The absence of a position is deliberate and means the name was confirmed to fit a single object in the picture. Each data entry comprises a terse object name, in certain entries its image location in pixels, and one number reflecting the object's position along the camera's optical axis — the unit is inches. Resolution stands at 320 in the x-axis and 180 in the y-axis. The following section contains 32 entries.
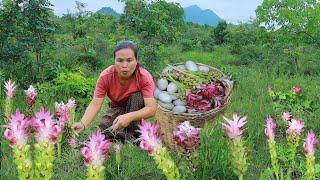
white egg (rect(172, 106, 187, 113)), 128.4
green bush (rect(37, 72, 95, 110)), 188.7
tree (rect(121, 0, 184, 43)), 259.2
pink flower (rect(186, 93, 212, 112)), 127.3
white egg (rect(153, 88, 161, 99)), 134.5
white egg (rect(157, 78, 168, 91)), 136.1
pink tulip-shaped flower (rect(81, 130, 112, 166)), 53.8
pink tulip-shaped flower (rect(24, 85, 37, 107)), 125.8
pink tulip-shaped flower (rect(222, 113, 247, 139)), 63.9
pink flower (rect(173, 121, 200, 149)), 77.1
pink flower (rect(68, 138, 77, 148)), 110.3
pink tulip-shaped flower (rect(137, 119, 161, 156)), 59.5
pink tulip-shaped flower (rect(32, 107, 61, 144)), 55.4
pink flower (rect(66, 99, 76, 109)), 119.1
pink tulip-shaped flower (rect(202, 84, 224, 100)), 128.1
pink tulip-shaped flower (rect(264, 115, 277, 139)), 69.9
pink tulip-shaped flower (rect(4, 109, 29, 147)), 55.1
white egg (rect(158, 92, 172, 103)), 131.1
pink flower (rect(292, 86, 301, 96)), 153.4
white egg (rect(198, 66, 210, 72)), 145.2
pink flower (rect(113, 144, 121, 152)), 106.7
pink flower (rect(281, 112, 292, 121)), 96.5
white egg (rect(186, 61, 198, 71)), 144.2
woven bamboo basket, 124.4
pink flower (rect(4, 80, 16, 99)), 124.3
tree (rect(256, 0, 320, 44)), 295.7
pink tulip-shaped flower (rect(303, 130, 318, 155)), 64.7
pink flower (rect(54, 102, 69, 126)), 103.9
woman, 130.0
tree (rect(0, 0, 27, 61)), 208.9
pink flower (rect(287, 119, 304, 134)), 75.6
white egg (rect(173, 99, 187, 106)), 130.9
